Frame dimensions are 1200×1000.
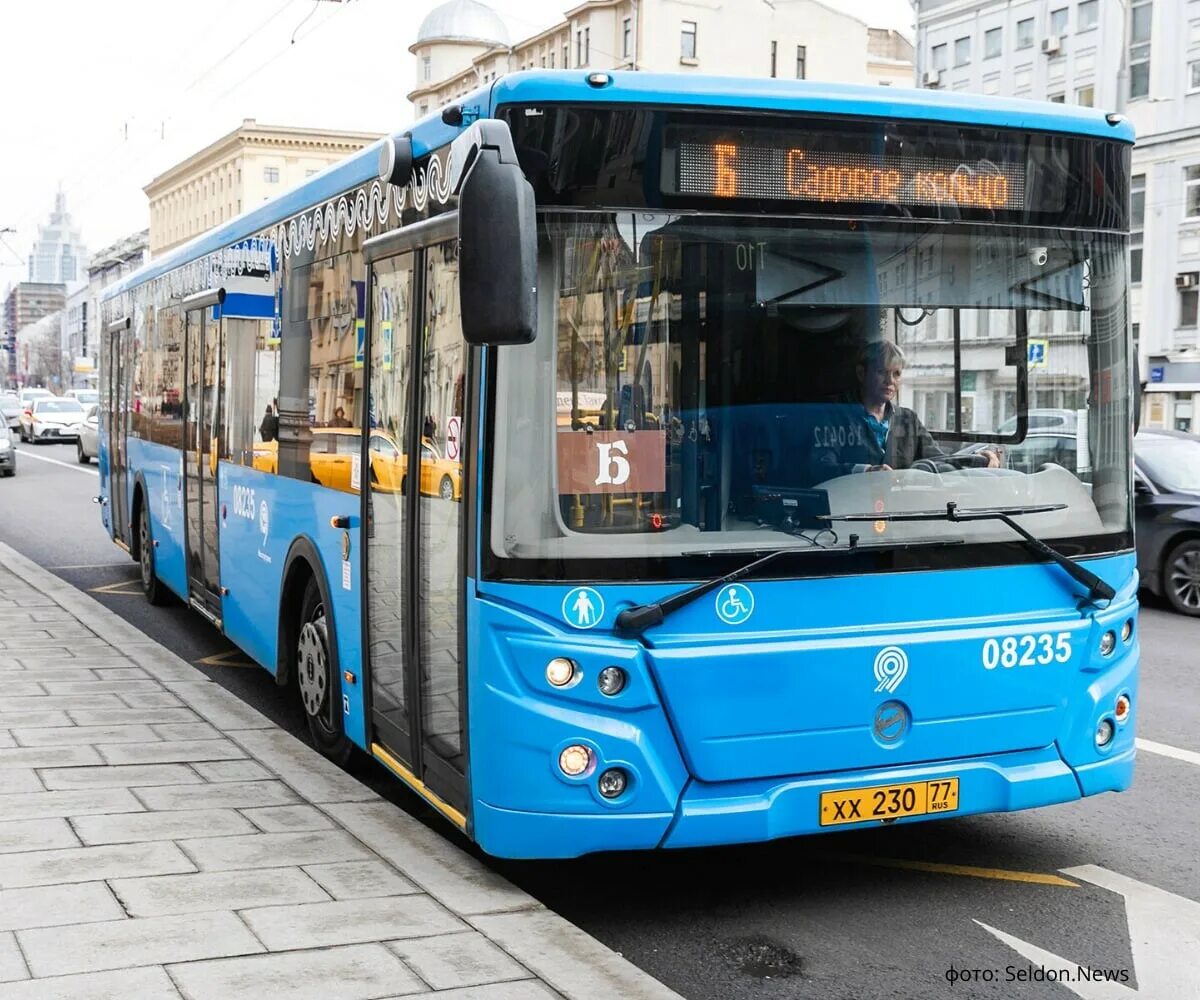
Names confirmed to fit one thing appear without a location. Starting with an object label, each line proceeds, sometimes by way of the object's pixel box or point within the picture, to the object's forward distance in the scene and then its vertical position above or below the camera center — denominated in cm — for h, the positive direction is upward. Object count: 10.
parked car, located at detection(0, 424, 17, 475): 3150 -114
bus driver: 528 -12
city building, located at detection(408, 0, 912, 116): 8275 +1922
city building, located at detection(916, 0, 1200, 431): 4553 +673
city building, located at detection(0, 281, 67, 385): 16262 +298
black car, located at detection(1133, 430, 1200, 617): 1360 -110
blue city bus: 500 -21
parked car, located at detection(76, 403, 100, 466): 3797 -108
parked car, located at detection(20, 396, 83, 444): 4894 -76
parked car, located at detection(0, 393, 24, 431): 5438 -49
